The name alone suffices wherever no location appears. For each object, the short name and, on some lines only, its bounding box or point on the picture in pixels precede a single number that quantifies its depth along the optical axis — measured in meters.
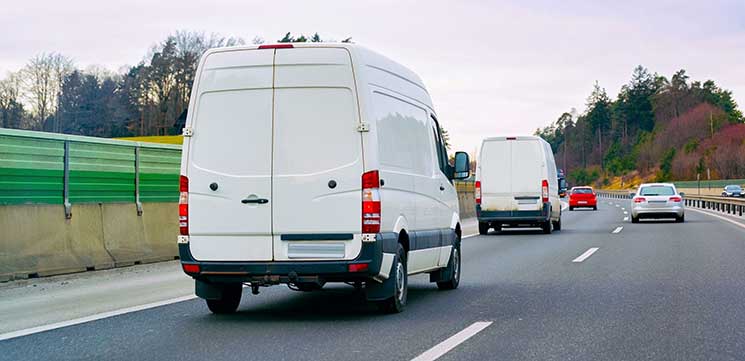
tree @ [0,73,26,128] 90.00
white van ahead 25.38
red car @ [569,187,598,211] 53.00
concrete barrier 11.84
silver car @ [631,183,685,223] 31.81
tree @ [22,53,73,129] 96.50
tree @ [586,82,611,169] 194.00
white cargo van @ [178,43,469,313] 8.41
